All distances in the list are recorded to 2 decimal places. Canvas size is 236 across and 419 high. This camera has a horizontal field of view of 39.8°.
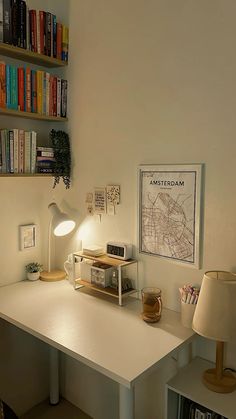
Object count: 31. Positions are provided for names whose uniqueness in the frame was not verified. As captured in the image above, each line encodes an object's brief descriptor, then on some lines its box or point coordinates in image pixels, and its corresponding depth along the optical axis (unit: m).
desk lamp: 1.99
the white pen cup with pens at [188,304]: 1.49
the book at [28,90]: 1.87
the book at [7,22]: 1.74
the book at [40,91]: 1.93
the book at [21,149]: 1.87
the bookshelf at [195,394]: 1.27
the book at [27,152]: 1.90
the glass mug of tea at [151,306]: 1.55
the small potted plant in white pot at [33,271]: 2.10
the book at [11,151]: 1.83
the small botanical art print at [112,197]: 1.87
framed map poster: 1.55
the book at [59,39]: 2.00
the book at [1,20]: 1.73
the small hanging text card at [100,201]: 1.95
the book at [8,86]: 1.79
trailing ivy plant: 2.06
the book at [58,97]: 2.04
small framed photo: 2.10
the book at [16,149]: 1.84
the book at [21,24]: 1.81
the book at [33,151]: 1.93
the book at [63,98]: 2.07
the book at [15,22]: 1.78
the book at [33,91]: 1.90
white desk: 1.25
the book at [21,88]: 1.84
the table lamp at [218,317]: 1.26
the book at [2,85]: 1.76
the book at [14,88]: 1.81
